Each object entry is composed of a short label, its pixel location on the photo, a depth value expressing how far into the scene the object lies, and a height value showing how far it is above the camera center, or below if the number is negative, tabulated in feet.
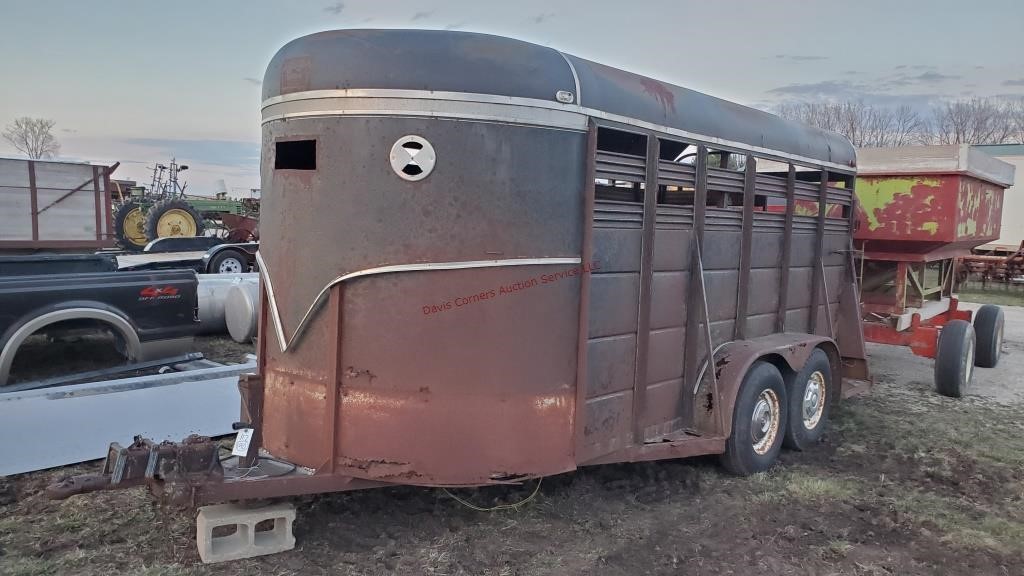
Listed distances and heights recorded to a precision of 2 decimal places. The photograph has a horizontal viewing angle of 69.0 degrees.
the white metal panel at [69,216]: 38.11 -0.60
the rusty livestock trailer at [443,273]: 12.04 -0.90
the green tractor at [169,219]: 65.00 -0.88
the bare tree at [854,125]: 127.85 +19.38
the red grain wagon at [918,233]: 24.81 +0.18
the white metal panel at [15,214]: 36.63 -0.54
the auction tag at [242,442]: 12.96 -4.04
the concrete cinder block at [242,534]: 12.19 -5.39
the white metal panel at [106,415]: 16.56 -5.03
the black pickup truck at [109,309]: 21.16 -3.15
